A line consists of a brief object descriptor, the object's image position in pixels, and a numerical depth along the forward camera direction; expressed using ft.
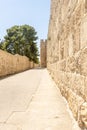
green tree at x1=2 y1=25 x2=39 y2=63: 61.24
